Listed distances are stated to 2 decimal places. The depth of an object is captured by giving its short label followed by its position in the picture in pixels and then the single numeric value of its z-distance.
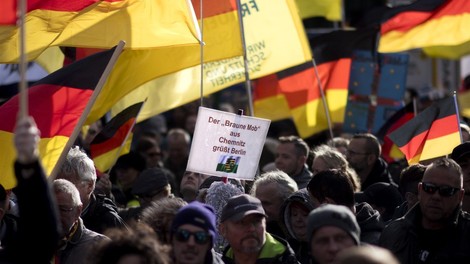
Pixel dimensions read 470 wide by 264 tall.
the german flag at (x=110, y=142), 19.85
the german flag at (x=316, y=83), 24.88
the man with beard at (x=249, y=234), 13.25
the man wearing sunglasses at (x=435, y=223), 13.59
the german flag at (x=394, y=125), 23.67
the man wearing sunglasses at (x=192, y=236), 12.03
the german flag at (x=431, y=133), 18.63
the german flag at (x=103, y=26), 15.62
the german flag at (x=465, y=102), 16.52
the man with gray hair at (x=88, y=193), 16.01
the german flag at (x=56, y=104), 15.45
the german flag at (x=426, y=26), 21.80
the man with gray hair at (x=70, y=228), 14.32
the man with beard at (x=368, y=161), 20.60
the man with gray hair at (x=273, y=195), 16.09
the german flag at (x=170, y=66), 17.73
